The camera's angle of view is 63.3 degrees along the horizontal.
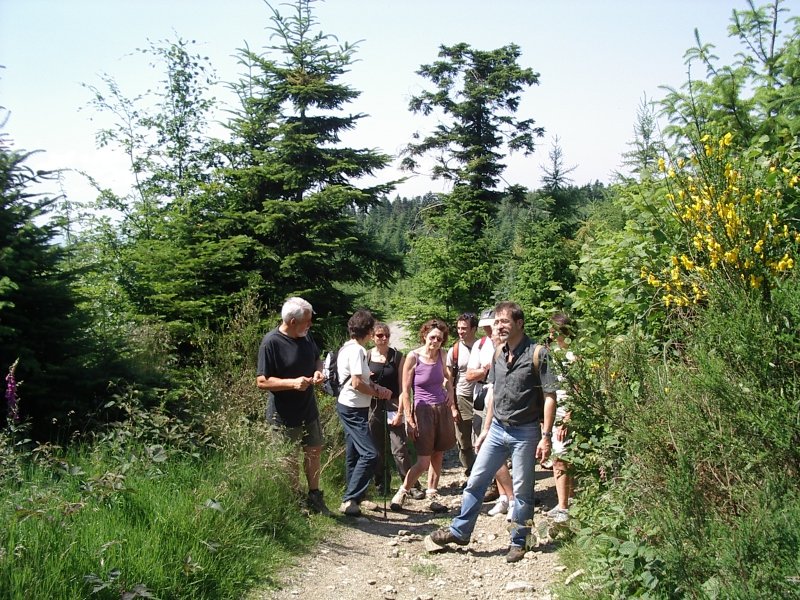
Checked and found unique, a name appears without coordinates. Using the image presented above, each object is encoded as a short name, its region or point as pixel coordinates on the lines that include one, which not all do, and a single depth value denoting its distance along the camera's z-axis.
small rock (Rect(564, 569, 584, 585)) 4.43
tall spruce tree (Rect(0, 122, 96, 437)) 5.39
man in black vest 5.34
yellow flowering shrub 3.88
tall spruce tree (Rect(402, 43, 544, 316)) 24.94
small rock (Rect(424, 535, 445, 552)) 5.63
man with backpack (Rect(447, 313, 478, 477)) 7.83
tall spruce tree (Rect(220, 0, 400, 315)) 11.28
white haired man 5.96
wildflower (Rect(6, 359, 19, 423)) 4.43
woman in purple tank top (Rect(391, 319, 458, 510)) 7.17
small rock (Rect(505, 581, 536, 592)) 4.79
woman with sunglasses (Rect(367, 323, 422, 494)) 7.31
